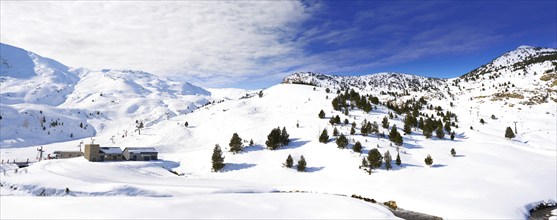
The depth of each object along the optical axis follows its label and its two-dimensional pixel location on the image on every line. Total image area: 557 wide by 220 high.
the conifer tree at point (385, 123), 86.94
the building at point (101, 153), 76.81
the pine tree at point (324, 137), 75.69
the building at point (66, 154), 89.56
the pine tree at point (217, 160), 67.94
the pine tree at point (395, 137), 73.75
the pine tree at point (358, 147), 69.38
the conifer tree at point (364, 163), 63.23
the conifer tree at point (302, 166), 64.75
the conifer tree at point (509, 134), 85.44
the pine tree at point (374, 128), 81.99
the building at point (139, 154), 79.75
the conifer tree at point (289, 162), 66.12
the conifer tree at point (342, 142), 71.27
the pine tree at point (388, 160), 62.88
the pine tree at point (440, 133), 83.81
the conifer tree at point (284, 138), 78.88
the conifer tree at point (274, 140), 77.12
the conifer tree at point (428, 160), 63.53
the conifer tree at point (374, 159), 62.17
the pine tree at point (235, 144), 76.75
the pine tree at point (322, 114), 94.32
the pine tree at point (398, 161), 64.50
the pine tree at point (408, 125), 83.91
